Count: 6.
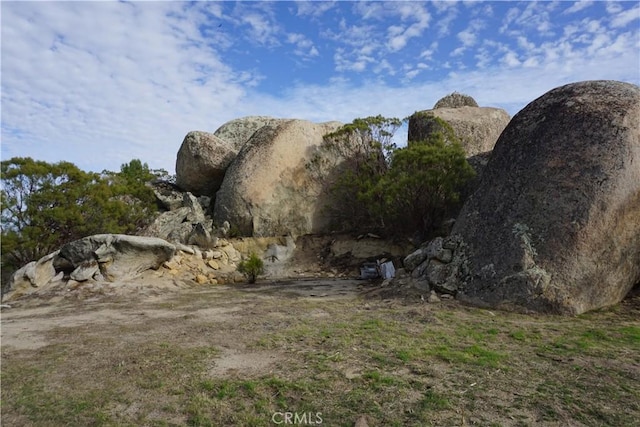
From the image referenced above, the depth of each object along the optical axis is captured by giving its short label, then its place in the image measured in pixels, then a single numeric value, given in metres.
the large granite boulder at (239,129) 18.50
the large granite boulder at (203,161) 16.17
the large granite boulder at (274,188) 13.93
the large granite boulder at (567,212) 6.64
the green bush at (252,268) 11.04
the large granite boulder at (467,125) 13.31
